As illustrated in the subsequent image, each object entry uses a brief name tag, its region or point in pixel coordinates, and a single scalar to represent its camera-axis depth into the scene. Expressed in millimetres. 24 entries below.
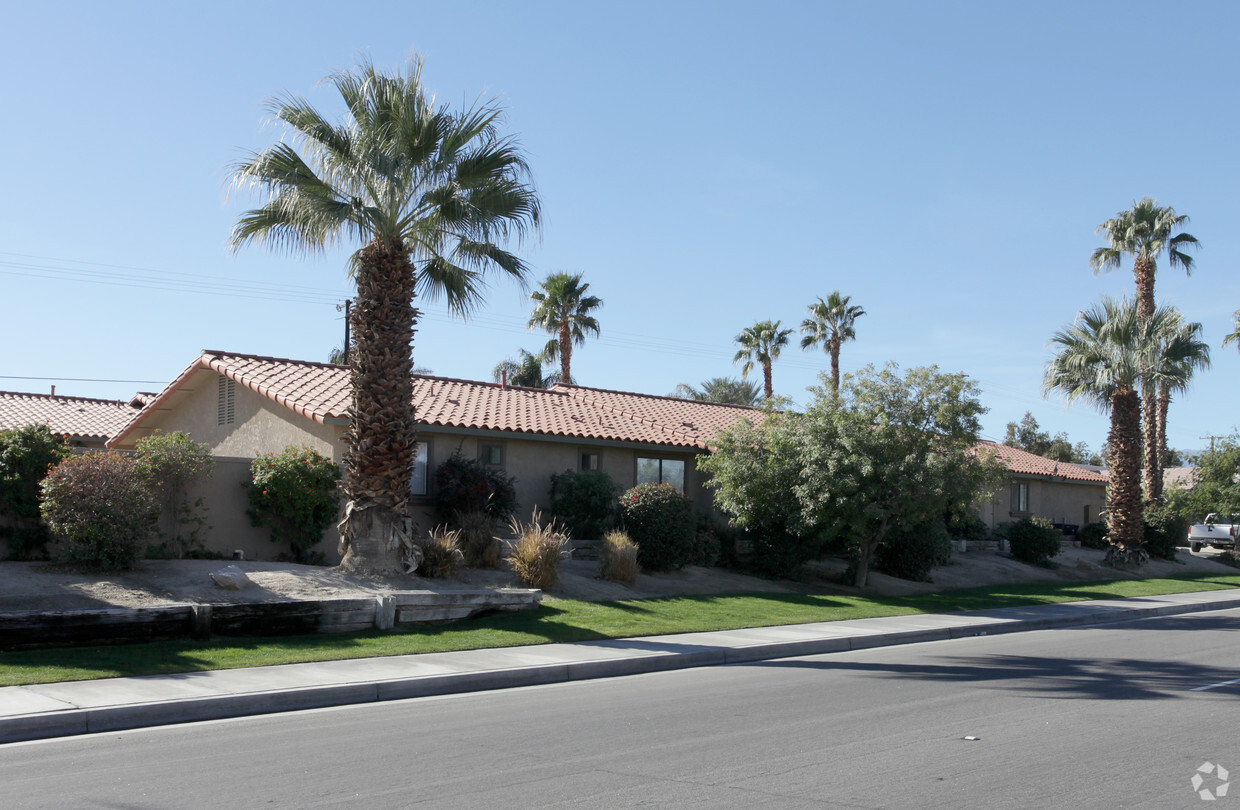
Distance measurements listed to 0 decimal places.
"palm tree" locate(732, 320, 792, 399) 50966
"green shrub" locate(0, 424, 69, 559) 15766
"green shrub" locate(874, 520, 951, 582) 25797
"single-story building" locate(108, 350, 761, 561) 20688
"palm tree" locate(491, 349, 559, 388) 45000
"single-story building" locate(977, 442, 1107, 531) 38062
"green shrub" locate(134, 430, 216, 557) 17047
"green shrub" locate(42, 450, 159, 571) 14500
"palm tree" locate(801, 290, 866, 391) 48812
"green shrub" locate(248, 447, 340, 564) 18438
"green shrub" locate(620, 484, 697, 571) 21672
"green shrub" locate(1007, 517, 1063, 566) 31250
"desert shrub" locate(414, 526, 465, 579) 17656
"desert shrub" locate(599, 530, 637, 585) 19828
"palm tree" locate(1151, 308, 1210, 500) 32156
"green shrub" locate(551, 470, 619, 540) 23672
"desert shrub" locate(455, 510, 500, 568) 19156
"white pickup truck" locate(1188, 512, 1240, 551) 46688
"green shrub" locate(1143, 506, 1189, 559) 35156
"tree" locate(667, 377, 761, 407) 63781
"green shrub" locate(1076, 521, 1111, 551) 36281
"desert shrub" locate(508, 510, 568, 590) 18172
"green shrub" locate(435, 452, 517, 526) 21703
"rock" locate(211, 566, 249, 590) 14715
